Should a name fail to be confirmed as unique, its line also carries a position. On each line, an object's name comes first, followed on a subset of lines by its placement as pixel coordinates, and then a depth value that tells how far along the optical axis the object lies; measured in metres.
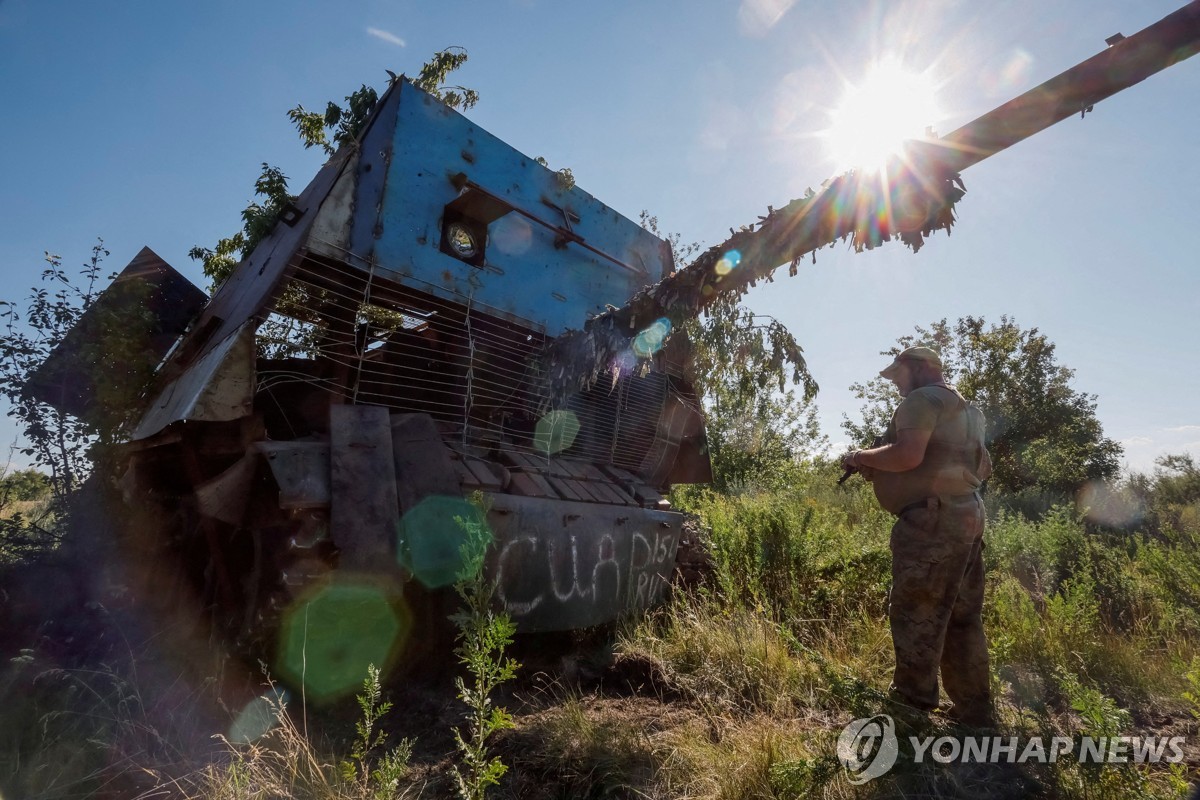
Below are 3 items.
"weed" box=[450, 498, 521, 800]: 2.07
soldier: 3.12
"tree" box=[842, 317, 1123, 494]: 19.39
